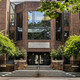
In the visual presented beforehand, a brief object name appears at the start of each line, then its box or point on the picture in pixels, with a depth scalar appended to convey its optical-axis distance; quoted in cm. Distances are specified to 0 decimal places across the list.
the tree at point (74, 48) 2312
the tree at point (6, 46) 2430
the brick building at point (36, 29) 3356
